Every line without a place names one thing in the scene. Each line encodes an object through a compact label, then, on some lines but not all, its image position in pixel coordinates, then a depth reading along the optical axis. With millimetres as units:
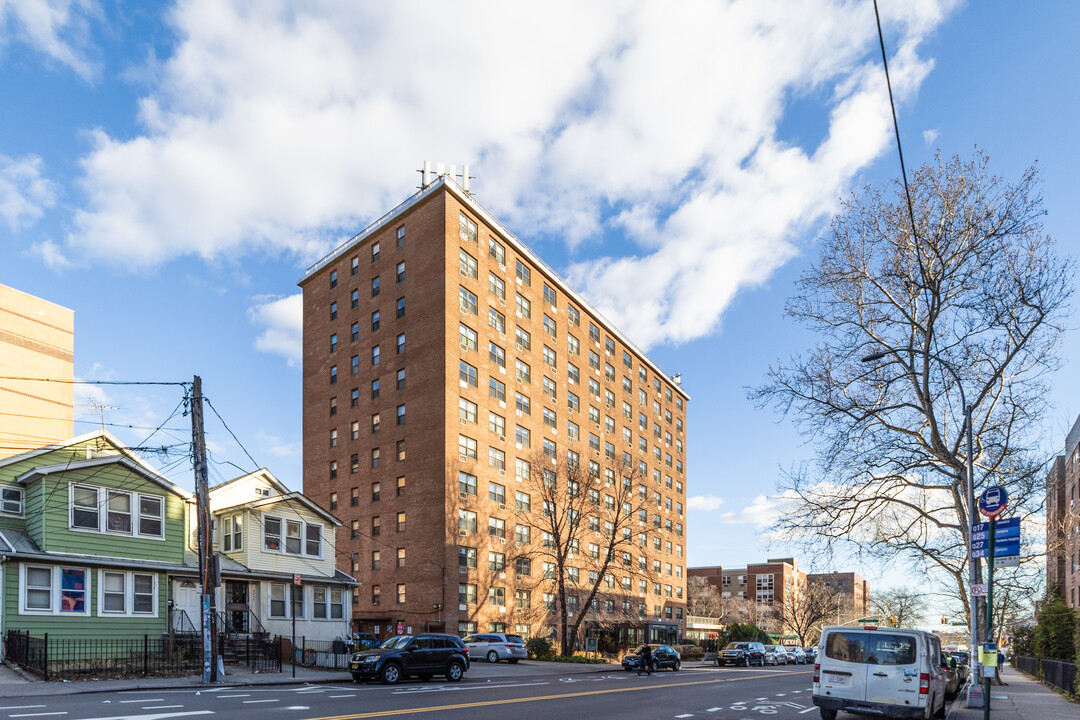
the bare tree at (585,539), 50719
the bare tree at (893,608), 87994
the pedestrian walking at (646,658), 34625
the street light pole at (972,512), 20234
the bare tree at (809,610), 93500
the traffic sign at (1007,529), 14680
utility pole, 22656
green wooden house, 25484
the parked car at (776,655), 57219
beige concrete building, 59750
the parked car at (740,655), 51406
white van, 14633
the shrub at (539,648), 45794
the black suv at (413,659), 23969
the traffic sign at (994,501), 14656
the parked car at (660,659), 35719
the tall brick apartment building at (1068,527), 36281
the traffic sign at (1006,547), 14594
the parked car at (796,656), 62719
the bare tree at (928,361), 23234
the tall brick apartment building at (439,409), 49094
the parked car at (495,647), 40219
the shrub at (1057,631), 32125
